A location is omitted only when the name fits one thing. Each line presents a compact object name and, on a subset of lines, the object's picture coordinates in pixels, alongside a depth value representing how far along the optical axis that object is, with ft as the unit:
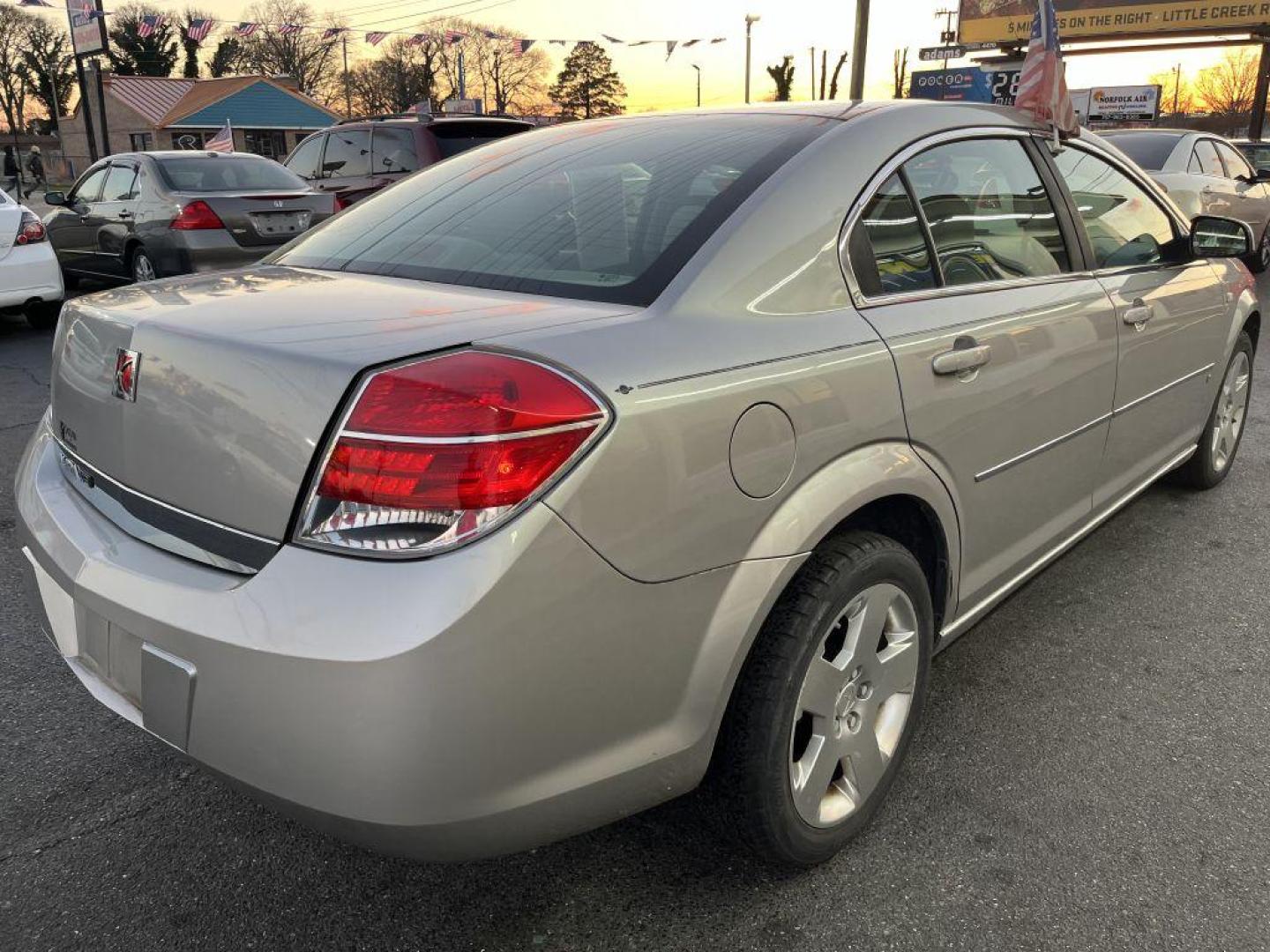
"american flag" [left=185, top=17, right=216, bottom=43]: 76.95
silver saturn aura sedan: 4.64
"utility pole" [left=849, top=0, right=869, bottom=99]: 61.98
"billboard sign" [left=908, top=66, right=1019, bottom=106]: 104.53
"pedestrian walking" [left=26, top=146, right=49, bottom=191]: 115.65
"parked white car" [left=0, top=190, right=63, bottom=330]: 25.46
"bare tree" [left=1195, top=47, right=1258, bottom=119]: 260.01
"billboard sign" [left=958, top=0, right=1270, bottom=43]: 100.63
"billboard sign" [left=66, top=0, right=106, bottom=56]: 65.26
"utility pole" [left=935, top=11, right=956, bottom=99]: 174.64
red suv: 30.09
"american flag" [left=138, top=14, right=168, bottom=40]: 75.92
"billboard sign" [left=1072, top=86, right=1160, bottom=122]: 139.44
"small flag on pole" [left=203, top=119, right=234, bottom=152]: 54.35
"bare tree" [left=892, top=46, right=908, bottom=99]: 222.07
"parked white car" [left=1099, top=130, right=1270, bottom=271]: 30.14
